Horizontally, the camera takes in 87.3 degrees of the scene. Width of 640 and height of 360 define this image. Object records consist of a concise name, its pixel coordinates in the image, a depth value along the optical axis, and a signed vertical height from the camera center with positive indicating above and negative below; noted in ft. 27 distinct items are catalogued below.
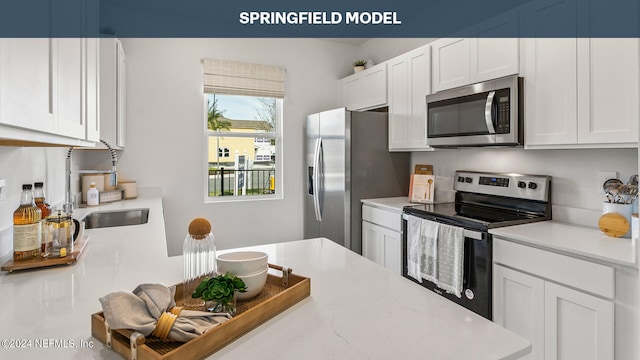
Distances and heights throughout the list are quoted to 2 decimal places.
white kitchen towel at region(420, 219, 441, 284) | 7.53 -1.68
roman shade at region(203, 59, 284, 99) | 11.37 +3.45
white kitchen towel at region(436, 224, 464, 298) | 6.95 -1.76
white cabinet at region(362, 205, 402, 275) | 9.12 -1.74
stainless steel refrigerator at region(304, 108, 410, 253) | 10.20 +0.22
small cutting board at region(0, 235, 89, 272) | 3.78 -1.01
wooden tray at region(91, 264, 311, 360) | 2.09 -1.09
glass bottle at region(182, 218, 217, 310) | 3.07 -0.77
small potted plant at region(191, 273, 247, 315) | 2.58 -0.90
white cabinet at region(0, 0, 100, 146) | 2.08 +0.75
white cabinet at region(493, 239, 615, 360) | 4.97 -2.06
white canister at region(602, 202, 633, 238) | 5.83 -0.58
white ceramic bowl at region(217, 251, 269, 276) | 2.99 -0.80
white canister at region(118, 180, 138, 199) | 10.03 -0.35
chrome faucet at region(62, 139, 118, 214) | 5.75 +0.02
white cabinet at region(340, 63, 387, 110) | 11.02 +3.12
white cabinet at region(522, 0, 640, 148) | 5.43 +1.61
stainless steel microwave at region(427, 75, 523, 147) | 7.03 +1.43
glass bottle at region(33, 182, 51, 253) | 4.47 -0.31
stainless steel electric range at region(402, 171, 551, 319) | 6.61 -0.85
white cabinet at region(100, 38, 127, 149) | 8.09 +2.14
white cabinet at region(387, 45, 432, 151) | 9.39 +2.33
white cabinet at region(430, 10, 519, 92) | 7.25 +2.87
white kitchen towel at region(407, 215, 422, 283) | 7.98 -1.75
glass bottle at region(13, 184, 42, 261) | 3.92 -0.62
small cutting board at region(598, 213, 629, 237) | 5.75 -0.84
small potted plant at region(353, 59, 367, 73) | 12.37 +4.12
